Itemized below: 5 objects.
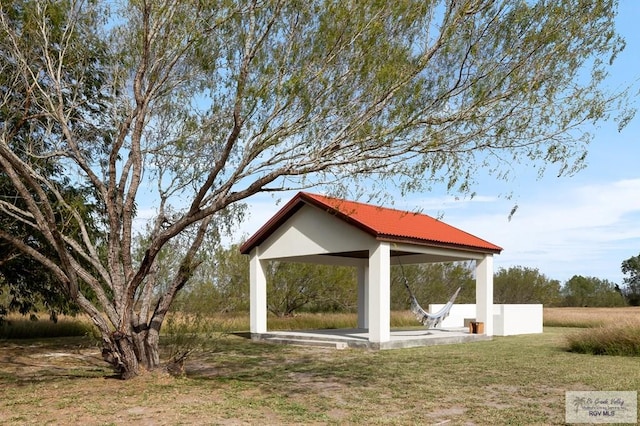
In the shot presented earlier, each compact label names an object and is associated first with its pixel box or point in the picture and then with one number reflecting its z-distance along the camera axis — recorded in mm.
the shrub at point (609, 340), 12398
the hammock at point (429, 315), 16678
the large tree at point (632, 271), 69062
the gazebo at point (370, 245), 14117
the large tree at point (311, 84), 7793
